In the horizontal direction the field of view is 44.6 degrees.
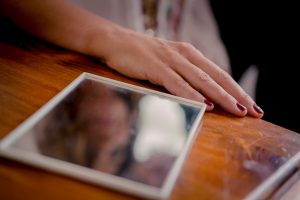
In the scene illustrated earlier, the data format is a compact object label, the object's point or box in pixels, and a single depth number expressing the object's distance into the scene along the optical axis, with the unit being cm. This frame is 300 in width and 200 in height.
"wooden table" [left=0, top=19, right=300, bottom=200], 36
